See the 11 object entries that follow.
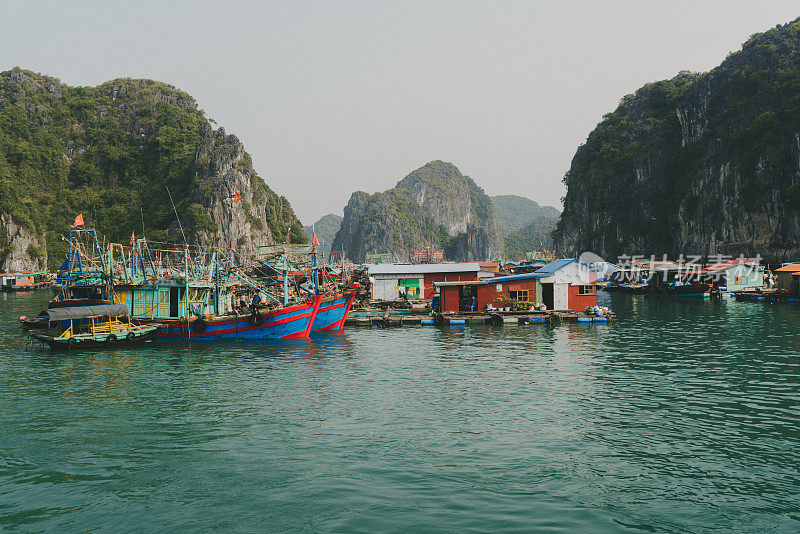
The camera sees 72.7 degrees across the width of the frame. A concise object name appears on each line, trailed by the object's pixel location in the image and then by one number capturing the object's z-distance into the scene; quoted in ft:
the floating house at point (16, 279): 383.24
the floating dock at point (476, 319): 156.04
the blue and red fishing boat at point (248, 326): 131.23
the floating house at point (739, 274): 255.70
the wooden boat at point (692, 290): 246.47
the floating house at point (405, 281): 209.97
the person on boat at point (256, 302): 138.35
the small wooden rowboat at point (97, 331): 114.62
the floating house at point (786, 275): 218.38
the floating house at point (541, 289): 165.99
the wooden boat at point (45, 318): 144.77
